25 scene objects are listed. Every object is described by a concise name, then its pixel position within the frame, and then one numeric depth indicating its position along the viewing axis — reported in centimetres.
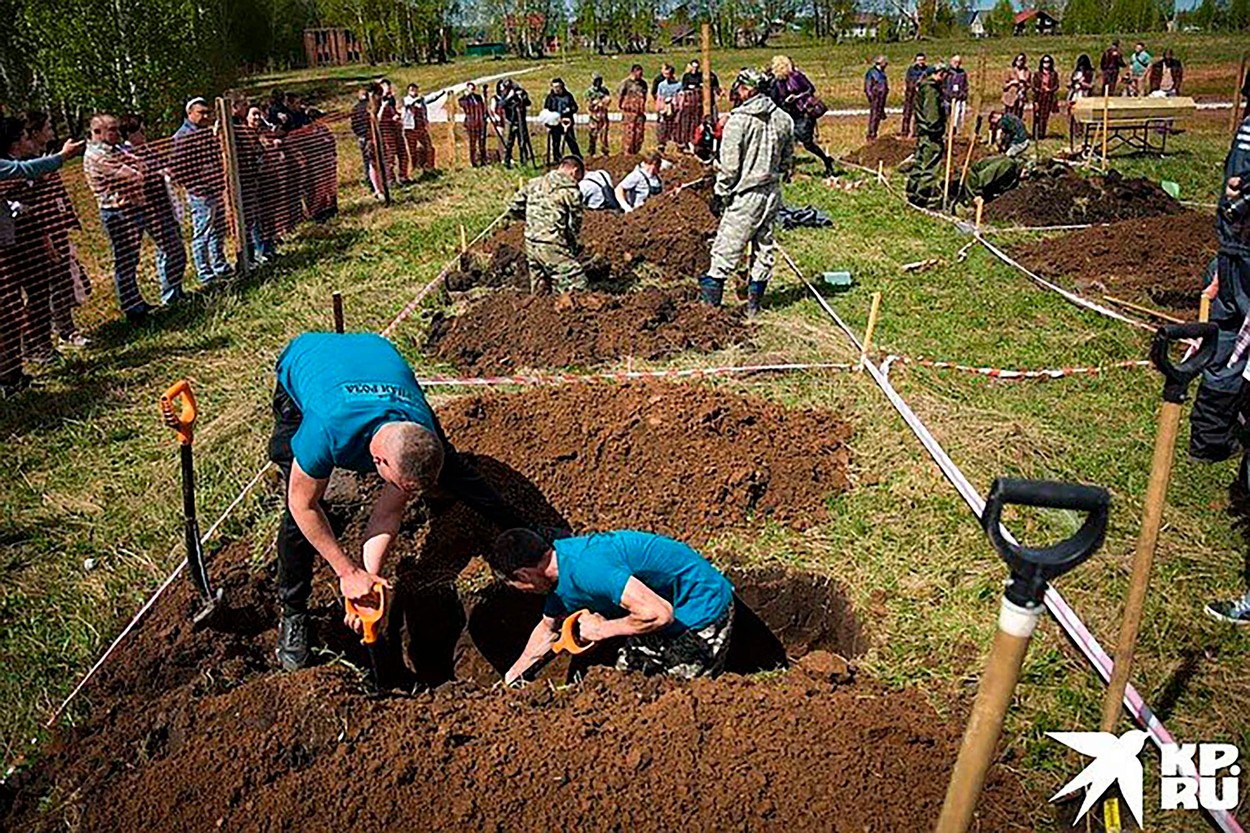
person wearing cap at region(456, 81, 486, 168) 1761
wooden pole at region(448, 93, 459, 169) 1811
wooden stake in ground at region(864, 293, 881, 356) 670
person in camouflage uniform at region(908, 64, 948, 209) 1339
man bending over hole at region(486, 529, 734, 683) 384
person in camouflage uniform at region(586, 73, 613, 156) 1923
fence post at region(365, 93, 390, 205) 1452
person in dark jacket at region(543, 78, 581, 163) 1753
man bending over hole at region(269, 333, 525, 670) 332
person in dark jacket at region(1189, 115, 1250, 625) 460
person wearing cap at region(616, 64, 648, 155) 1947
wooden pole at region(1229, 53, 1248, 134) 1859
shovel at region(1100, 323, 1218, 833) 279
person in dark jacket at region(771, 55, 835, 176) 1409
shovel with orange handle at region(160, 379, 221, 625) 384
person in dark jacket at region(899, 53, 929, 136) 2070
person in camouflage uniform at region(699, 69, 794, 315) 769
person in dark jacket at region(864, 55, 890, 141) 2088
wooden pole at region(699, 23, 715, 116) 1534
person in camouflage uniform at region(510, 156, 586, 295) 830
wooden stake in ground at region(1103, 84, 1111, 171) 1492
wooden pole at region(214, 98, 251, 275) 999
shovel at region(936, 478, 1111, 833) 170
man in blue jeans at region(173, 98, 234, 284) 944
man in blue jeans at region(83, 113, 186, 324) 811
